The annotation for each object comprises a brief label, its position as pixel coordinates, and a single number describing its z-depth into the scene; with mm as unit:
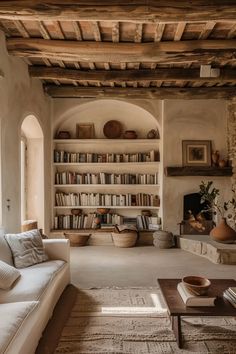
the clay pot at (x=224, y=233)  5250
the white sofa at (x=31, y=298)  1922
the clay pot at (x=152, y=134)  6629
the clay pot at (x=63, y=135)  6621
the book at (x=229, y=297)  2395
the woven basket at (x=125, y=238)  6047
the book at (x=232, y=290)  2483
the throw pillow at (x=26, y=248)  3143
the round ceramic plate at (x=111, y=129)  6711
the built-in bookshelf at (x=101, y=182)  6594
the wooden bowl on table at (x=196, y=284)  2436
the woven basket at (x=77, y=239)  6160
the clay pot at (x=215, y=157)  6324
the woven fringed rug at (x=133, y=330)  2445
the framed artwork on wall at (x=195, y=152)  6383
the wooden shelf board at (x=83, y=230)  6411
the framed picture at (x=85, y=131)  6777
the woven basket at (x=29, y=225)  5281
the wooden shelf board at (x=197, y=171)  6234
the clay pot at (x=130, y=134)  6582
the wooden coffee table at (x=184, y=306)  2271
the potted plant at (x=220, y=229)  5254
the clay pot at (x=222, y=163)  6272
